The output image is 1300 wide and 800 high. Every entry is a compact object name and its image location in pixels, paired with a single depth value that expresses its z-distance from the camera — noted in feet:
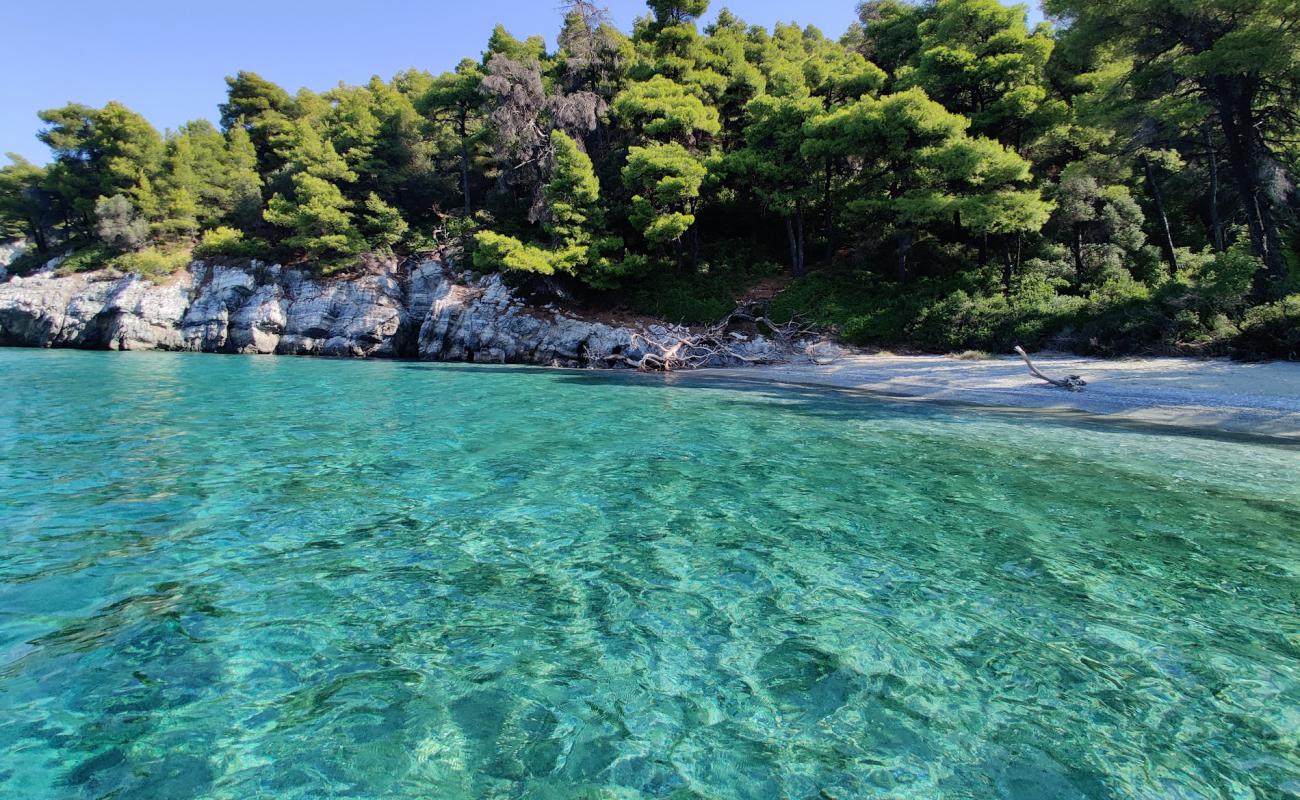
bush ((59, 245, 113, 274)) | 125.18
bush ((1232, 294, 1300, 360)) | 45.03
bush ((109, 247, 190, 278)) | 119.03
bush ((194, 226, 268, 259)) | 123.03
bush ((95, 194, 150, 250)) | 123.03
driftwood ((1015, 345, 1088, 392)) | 47.24
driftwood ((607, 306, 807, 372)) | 80.53
